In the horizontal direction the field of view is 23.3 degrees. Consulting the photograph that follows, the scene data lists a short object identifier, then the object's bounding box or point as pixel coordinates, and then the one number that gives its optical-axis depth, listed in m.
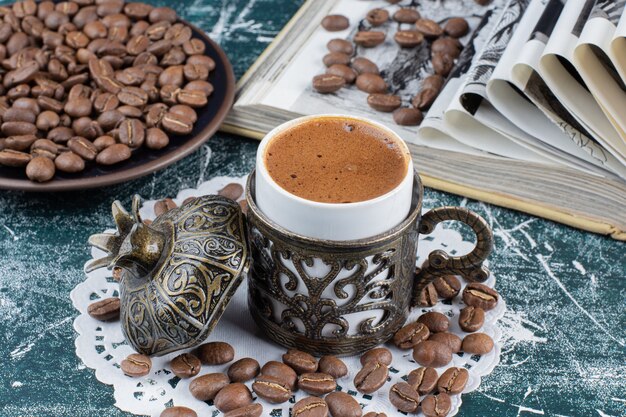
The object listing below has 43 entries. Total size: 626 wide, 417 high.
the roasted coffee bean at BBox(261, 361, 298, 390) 0.52
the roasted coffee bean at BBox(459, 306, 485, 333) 0.55
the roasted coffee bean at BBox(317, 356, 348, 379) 0.53
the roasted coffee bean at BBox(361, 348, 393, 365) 0.53
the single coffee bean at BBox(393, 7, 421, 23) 0.71
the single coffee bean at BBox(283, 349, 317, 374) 0.53
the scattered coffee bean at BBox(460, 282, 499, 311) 0.56
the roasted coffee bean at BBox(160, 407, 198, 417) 0.51
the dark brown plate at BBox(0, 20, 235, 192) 0.58
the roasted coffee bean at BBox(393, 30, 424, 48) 0.69
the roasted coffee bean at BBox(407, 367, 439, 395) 0.52
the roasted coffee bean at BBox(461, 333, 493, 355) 0.54
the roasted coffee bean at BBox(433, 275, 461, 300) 0.56
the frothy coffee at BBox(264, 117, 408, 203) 0.50
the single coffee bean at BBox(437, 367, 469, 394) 0.52
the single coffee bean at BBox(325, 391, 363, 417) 0.51
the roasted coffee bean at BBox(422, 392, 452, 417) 0.51
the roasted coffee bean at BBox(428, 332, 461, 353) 0.54
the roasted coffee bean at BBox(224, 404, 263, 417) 0.51
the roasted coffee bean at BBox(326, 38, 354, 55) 0.68
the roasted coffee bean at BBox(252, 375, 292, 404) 0.51
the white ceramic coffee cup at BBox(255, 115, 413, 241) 0.49
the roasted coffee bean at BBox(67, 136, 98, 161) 0.59
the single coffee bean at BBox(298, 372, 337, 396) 0.52
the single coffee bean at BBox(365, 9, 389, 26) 0.70
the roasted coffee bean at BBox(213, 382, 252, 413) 0.51
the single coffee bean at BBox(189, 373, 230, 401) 0.52
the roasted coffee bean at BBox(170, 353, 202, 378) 0.52
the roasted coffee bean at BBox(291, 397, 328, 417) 0.51
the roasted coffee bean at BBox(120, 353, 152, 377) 0.52
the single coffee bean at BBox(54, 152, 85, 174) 0.59
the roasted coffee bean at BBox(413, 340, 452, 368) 0.53
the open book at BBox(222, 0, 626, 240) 0.59
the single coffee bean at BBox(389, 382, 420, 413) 0.51
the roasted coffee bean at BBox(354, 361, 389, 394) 0.52
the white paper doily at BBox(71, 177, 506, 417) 0.52
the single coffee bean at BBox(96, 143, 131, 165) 0.59
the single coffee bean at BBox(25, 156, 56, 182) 0.58
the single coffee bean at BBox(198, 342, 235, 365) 0.53
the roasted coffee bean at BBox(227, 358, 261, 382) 0.52
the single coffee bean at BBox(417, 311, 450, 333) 0.55
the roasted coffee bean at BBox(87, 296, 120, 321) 0.54
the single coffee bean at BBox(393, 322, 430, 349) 0.54
